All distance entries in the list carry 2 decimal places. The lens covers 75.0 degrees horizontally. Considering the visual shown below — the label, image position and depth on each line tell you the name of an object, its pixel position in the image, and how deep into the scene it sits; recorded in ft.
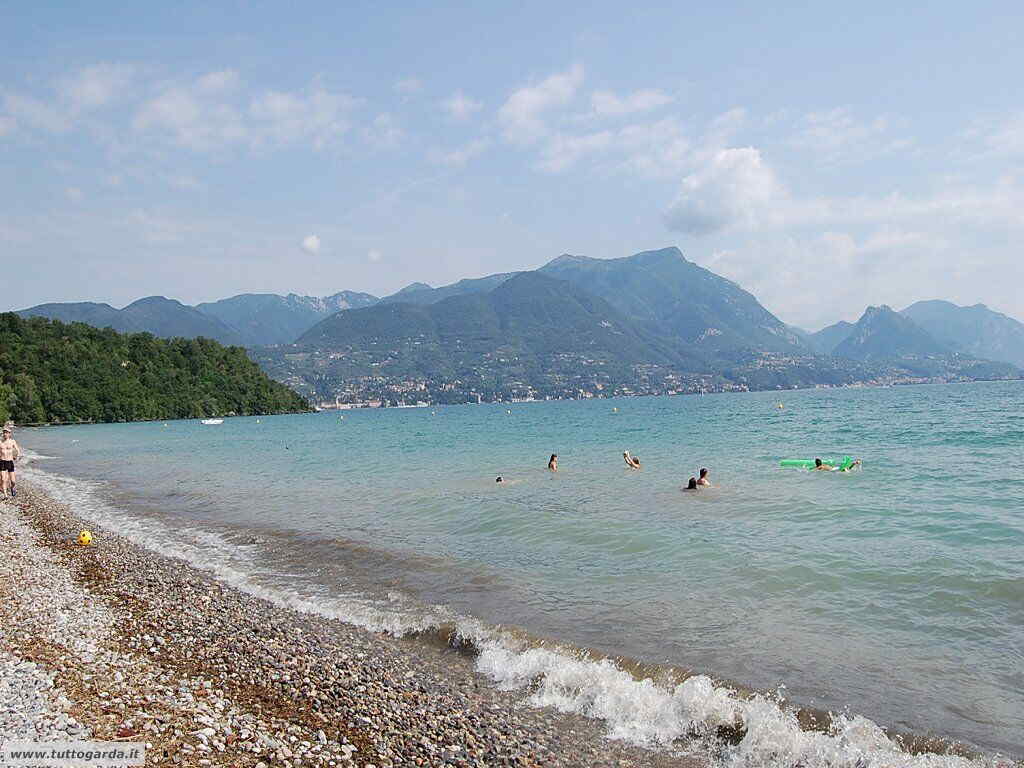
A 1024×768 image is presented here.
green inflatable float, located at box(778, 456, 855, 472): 95.66
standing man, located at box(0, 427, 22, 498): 86.94
